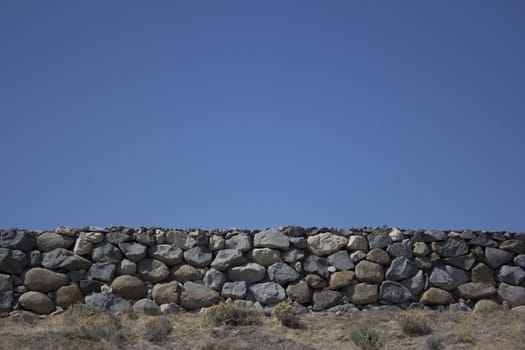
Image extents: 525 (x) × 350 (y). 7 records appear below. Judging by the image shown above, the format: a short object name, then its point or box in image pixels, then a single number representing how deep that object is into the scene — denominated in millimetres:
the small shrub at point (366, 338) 13633
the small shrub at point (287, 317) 14867
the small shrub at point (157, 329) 13883
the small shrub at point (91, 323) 13695
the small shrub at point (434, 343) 13594
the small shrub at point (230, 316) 14734
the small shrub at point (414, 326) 14500
